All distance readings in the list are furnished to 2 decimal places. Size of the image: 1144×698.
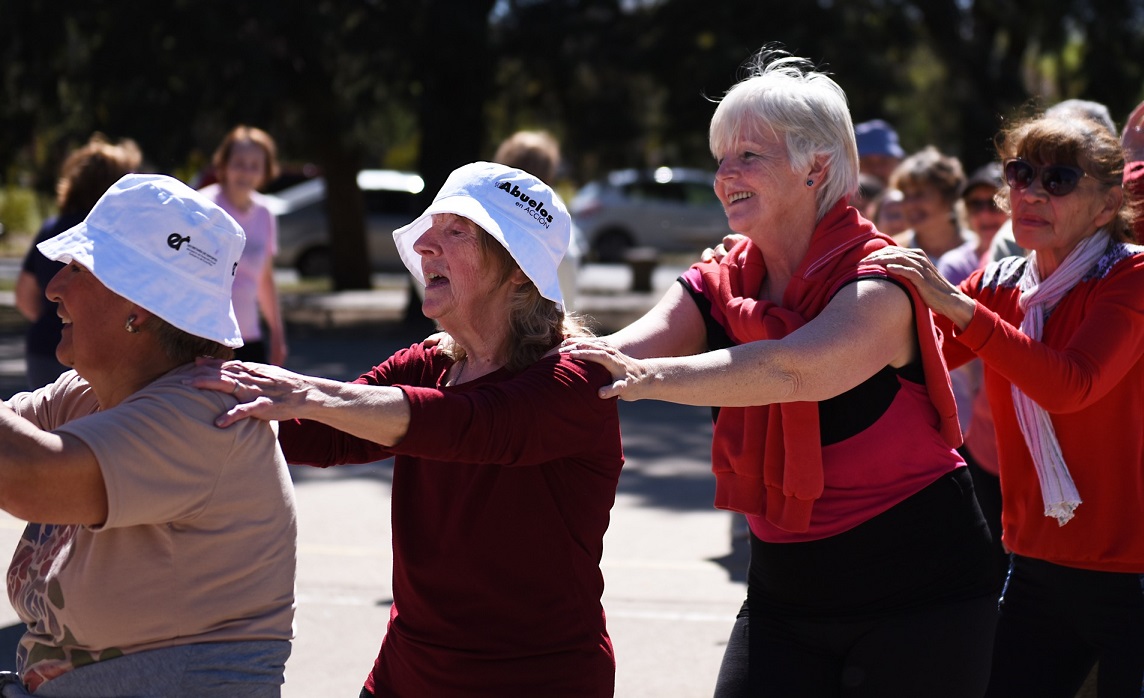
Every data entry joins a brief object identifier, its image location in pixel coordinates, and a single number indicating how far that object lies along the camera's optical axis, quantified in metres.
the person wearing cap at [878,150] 7.76
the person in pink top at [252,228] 7.15
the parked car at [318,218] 24.83
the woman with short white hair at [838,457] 2.78
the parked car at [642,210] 29.06
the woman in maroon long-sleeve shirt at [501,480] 2.47
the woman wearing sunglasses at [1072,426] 3.13
